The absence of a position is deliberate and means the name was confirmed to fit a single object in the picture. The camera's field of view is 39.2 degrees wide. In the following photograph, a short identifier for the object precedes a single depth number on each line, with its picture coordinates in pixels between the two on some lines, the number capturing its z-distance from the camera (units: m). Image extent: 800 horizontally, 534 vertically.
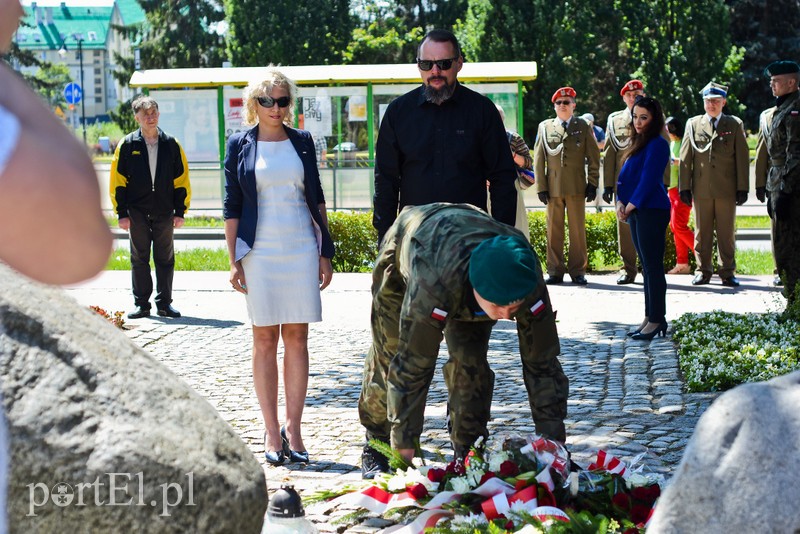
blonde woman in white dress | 5.95
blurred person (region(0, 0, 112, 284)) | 1.29
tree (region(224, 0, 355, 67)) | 47.75
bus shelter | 20.59
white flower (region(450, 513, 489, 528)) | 4.36
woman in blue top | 9.21
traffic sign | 29.78
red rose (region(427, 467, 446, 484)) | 4.85
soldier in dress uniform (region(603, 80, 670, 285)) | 13.07
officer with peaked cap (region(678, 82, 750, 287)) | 13.07
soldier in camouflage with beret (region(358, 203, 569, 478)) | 4.30
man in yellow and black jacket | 10.86
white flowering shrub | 7.48
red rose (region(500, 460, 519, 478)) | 4.71
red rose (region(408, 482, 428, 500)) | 4.80
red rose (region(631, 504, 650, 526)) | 4.43
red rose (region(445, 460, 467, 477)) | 4.90
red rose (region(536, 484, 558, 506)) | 4.52
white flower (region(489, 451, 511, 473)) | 4.79
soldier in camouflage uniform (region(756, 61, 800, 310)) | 10.48
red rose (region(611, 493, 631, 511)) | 4.54
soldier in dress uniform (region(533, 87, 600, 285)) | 13.45
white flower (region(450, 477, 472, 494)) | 4.65
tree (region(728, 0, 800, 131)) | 40.91
